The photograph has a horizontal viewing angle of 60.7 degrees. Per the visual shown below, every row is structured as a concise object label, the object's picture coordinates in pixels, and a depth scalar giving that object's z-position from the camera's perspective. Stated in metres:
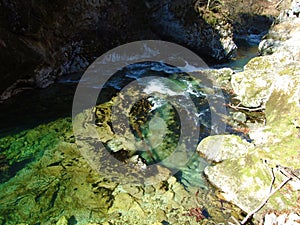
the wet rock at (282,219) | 4.44
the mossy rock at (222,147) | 7.02
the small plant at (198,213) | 5.35
